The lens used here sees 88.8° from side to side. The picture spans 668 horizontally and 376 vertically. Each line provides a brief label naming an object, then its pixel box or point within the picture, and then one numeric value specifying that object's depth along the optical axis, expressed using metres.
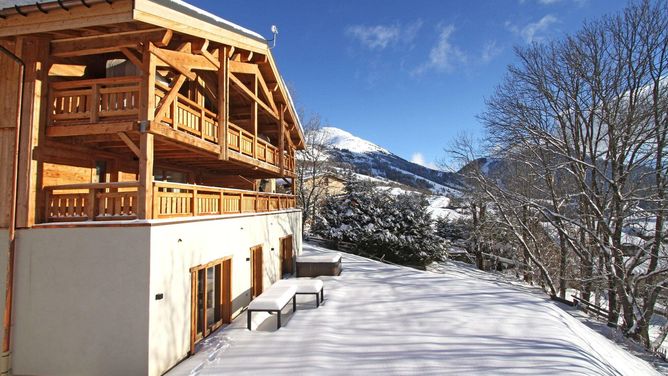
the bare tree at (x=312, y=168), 31.86
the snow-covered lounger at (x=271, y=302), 7.74
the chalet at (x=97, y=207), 5.87
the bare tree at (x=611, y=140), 12.16
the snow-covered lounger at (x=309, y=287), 9.65
